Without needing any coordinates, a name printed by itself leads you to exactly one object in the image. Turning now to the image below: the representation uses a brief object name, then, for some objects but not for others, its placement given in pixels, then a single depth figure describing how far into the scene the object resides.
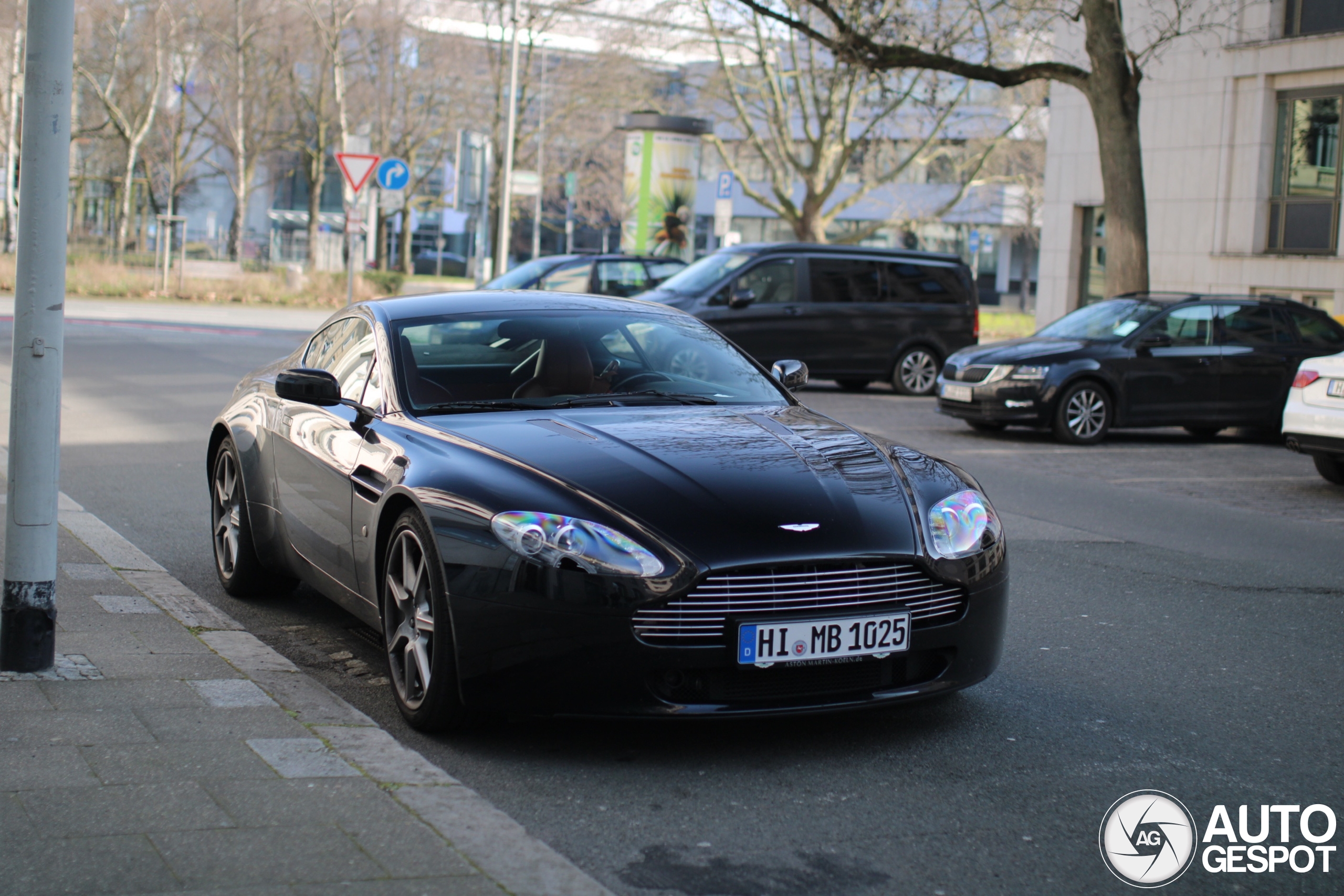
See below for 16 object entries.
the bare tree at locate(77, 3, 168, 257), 49.38
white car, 11.20
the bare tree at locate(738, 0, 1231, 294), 19.23
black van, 19.23
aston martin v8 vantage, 4.17
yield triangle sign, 23.00
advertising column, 35.28
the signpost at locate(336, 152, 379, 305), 22.92
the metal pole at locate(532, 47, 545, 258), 53.69
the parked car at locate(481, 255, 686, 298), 22.92
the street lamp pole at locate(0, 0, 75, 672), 4.53
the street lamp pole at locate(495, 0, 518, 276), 36.85
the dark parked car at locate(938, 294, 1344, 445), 14.82
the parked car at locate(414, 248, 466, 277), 84.19
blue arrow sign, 25.02
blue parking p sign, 29.88
